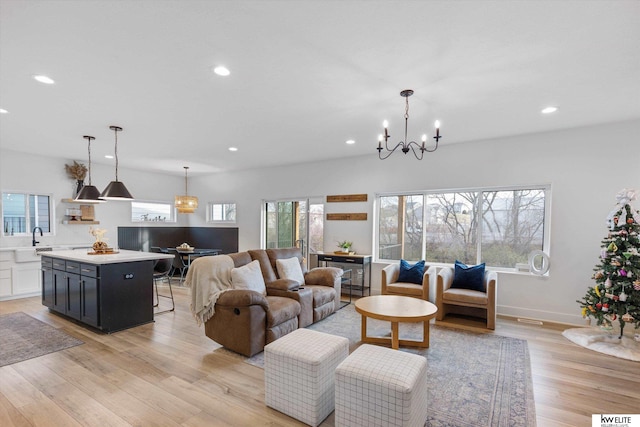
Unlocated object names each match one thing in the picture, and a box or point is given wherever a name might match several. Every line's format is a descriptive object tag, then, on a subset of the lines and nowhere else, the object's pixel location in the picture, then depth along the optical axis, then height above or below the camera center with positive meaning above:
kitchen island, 3.67 -1.11
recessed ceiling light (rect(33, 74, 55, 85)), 2.68 +1.15
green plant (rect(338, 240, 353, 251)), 5.85 -0.77
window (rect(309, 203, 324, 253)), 6.45 -0.47
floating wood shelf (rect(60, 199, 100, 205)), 5.99 +0.05
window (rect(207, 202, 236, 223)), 7.92 -0.20
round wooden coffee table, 3.01 -1.13
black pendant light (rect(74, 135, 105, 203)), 4.43 +0.15
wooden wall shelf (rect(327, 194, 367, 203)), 5.84 +0.17
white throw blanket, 3.34 -0.93
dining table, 6.63 -1.11
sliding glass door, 6.54 -0.44
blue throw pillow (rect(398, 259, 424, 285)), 4.75 -1.07
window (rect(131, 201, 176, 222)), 7.50 -0.20
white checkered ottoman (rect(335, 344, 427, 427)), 1.79 -1.17
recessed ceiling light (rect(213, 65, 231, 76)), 2.52 +1.17
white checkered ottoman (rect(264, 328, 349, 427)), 2.11 -1.26
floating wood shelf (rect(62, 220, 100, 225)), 6.16 -0.39
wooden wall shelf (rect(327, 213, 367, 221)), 5.85 -0.21
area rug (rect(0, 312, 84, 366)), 3.13 -1.61
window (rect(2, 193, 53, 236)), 5.50 -0.19
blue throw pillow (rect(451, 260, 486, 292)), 4.34 -1.05
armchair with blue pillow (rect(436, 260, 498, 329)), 3.94 -1.21
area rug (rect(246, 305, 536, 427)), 2.20 -1.58
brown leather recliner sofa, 3.12 -1.23
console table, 5.45 -1.08
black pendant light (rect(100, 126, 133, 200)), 4.12 +0.17
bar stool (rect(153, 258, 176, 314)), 4.61 -0.98
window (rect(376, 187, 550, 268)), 4.57 -0.31
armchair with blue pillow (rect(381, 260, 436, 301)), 4.39 -1.16
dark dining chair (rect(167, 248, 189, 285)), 6.61 -1.27
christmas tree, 3.33 -0.73
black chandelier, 2.92 +1.13
